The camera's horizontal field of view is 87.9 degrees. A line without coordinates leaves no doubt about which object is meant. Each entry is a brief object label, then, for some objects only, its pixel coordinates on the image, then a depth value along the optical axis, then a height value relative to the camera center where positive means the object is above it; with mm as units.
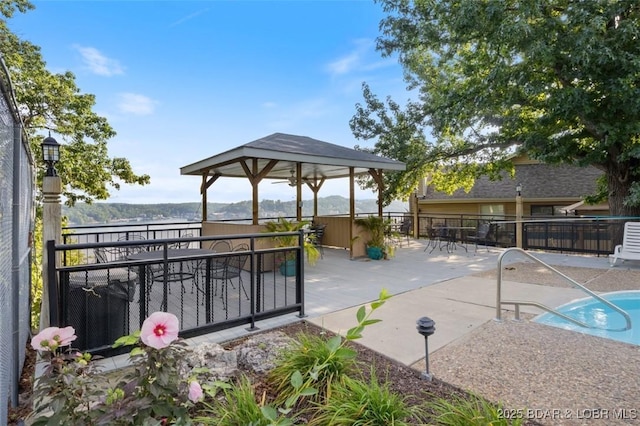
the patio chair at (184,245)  7391 -860
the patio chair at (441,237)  10823 -1072
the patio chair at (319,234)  9860 -789
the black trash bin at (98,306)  2896 -887
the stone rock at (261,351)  2803 -1293
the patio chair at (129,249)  6223 -785
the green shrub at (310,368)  2422 -1236
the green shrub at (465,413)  1931 -1268
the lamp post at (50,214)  2945 -53
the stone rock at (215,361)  2568 -1270
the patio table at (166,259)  3201 -650
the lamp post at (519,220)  9500 -358
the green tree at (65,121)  8695 +2510
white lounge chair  7117 -835
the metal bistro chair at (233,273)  3798 -947
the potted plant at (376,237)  8610 -776
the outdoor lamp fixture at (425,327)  2574 -930
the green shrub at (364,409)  2004 -1257
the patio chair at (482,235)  10153 -867
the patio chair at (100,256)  4252 -631
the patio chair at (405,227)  11562 -710
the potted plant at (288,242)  6582 -675
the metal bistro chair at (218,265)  4539 -836
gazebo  6848 +1073
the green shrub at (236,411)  1987 -1263
